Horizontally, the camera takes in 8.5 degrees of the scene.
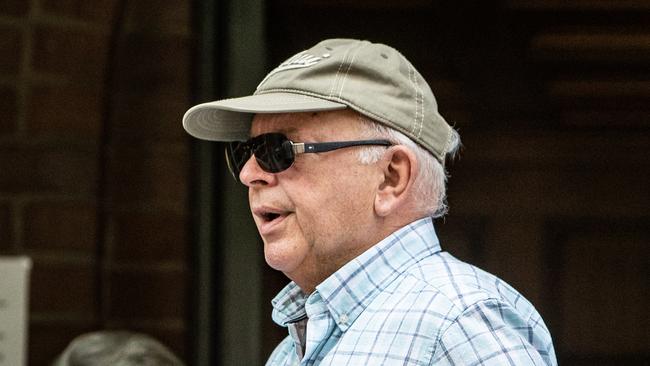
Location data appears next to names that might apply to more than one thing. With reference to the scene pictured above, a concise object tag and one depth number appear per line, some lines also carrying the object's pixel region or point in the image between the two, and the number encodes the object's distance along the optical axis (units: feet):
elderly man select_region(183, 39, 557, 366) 14.25
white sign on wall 16.55
